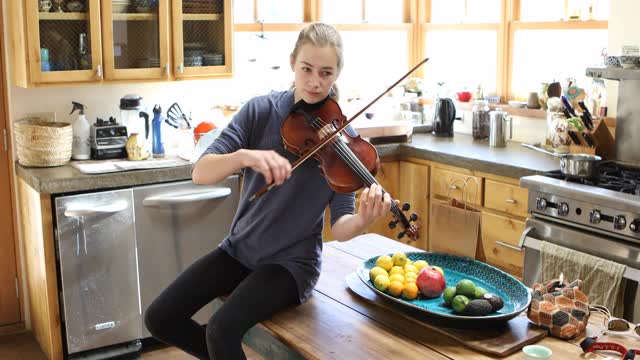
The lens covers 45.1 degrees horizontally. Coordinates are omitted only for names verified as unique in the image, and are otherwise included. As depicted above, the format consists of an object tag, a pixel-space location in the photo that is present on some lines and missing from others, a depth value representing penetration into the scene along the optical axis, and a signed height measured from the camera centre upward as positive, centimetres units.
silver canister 408 -32
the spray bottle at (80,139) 374 -32
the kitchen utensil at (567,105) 366 -18
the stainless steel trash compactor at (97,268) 339 -88
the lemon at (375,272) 213 -56
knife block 367 -37
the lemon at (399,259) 220 -54
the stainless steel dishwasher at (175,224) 356 -73
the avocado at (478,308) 191 -59
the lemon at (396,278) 209 -57
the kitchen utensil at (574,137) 366 -34
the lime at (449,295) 199 -58
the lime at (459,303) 193 -59
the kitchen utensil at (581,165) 323 -42
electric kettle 443 -28
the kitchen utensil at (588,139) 364 -34
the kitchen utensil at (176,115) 409 -24
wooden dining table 181 -66
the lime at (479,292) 199 -58
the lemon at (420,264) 217 -55
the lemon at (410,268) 213 -55
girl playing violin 225 -45
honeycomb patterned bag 188 -60
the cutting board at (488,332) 183 -65
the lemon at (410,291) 204 -59
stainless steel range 293 -61
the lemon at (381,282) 208 -58
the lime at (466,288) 199 -57
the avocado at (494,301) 194 -59
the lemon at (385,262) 219 -55
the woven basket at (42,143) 354 -33
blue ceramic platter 193 -59
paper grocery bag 223 -47
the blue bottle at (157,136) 391 -33
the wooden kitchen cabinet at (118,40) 353 +15
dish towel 294 -81
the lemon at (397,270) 214 -56
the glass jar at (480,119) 431 -29
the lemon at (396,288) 206 -58
